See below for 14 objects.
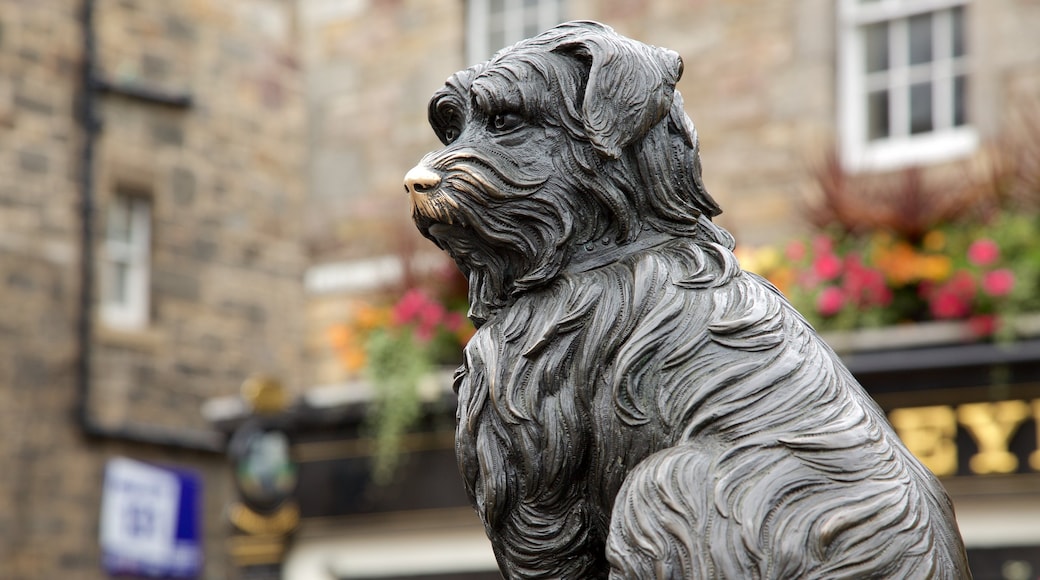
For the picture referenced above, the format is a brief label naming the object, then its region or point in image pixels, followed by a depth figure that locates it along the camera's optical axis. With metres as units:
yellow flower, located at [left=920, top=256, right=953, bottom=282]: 8.23
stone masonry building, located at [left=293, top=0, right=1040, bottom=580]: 9.05
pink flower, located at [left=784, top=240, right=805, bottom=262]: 8.71
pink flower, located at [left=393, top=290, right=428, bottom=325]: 9.82
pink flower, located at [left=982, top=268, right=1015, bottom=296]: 7.96
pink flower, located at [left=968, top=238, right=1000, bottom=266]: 8.07
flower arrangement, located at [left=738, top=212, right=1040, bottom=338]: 8.04
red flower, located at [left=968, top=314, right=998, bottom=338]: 8.11
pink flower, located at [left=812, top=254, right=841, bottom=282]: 8.48
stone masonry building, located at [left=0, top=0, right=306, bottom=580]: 16.09
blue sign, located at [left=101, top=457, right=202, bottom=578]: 16.28
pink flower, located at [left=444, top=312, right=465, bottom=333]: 9.66
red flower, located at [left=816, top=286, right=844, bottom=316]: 8.46
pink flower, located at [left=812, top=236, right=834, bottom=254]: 8.55
